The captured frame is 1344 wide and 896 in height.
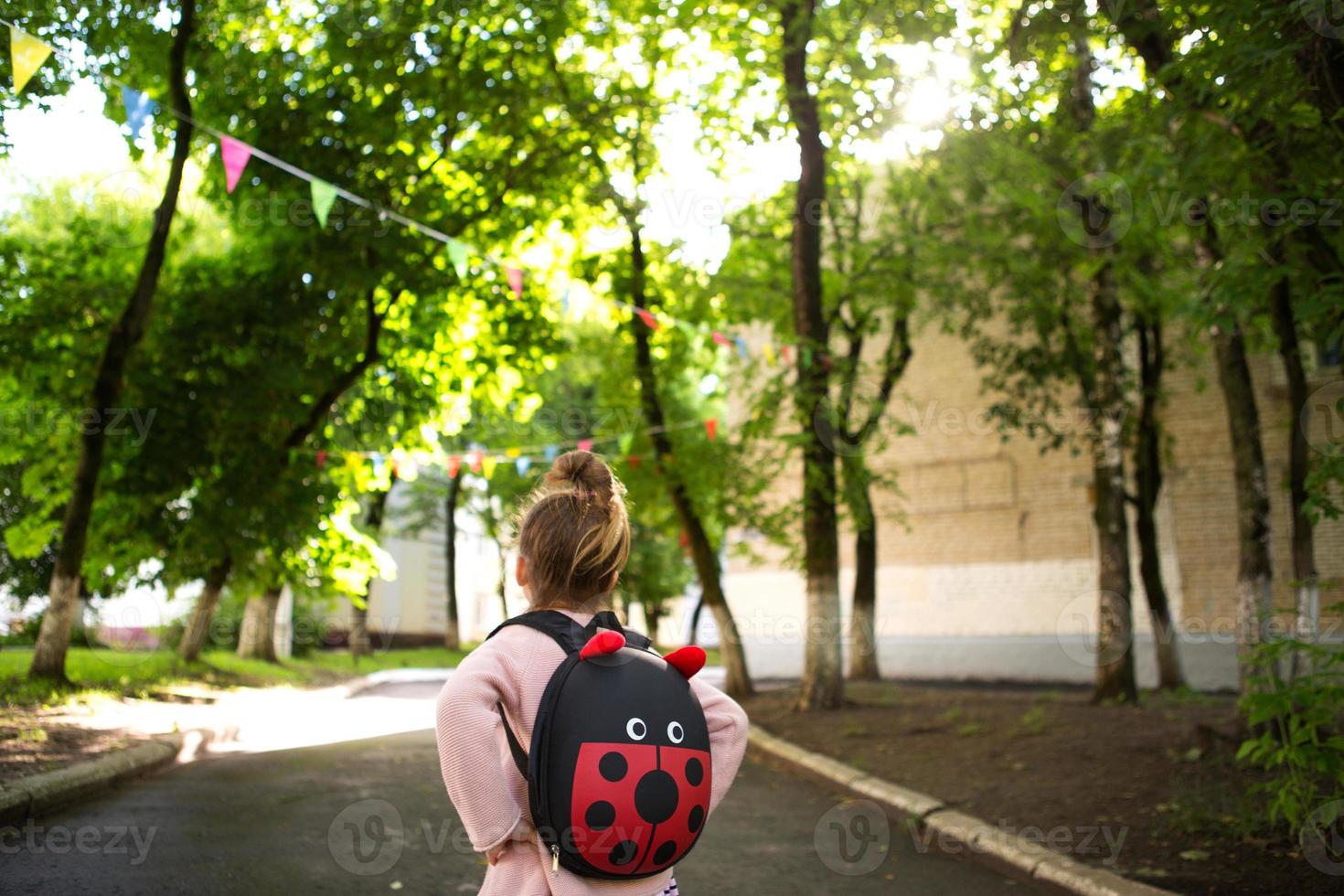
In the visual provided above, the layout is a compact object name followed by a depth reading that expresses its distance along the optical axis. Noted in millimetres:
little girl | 2295
